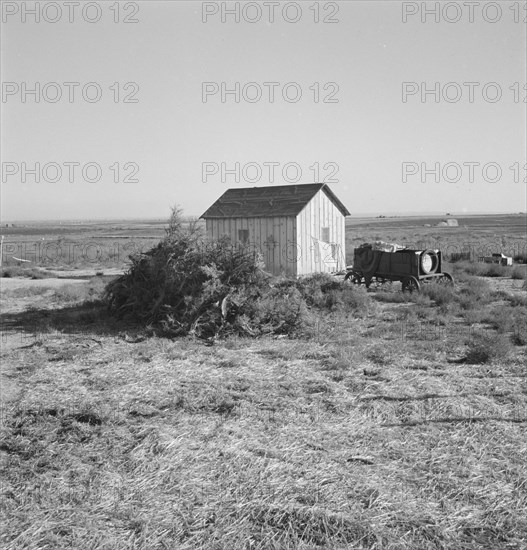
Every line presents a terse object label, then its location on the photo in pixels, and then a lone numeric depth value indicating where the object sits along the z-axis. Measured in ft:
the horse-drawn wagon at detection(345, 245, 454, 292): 58.85
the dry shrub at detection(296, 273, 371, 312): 51.13
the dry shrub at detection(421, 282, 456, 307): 54.28
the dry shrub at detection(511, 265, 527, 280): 78.33
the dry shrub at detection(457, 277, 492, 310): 53.21
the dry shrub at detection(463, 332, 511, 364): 33.65
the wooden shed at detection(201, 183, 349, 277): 73.56
